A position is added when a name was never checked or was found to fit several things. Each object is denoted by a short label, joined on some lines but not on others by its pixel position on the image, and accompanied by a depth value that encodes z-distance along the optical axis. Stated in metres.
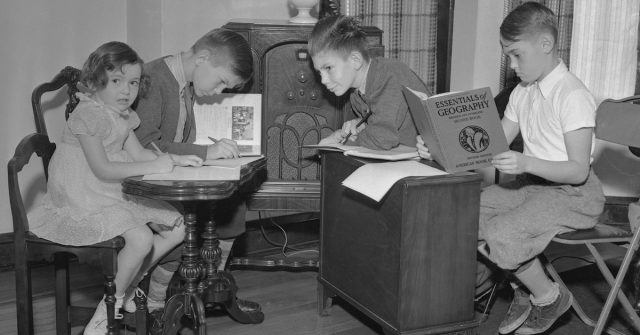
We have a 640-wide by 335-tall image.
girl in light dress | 2.59
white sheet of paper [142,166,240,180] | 2.42
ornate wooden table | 2.33
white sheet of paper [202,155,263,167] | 2.62
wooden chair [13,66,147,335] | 2.55
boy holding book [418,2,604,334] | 2.69
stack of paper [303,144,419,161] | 2.66
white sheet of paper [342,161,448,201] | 2.46
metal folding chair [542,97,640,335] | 2.63
